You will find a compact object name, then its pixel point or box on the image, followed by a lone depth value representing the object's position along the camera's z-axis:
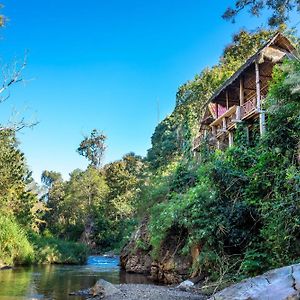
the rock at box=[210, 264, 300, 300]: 4.67
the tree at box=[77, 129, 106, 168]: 64.19
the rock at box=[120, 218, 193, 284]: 15.56
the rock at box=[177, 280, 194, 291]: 12.68
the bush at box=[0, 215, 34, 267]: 23.19
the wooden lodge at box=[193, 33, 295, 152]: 18.84
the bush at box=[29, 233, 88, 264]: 28.39
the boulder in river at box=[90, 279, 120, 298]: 11.68
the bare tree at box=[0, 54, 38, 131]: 14.01
